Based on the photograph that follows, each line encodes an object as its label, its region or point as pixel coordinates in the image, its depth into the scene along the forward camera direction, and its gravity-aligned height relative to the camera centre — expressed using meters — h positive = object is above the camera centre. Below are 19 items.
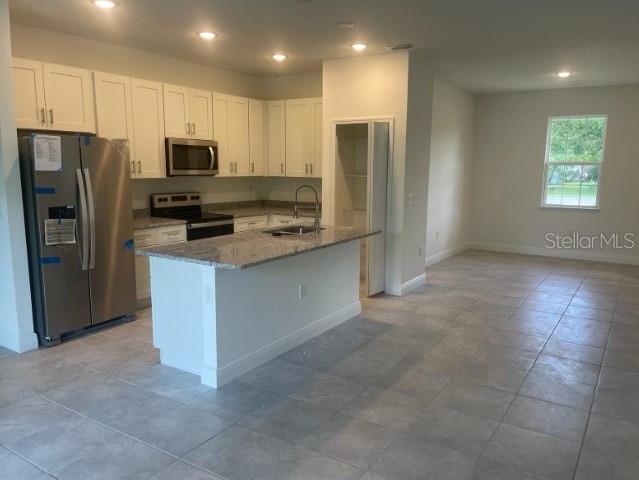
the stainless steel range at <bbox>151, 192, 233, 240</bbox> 5.13 -0.50
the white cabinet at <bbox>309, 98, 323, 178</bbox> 5.96 +0.44
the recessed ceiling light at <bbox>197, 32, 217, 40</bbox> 4.34 +1.23
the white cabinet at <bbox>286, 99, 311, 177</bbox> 6.07 +0.44
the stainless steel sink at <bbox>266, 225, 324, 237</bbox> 4.24 -0.53
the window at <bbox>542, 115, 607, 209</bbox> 7.34 +0.18
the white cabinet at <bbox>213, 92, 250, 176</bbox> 5.73 +0.47
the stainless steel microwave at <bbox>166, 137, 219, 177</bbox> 5.10 +0.15
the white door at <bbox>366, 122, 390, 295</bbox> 5.11 -0.29
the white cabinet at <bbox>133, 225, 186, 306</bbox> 4.65 -0.70
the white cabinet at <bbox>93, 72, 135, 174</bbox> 4.46 +0.60
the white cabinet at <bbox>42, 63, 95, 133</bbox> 4.11 +0.63
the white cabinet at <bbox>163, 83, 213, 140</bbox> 5.11 +0.64
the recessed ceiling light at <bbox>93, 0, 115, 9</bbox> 3.47 +1.21
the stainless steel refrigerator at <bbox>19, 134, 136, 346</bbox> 3.69 -0.48
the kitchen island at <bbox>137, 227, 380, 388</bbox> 3.15 -0.92
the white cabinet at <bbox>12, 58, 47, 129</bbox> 3.90 +0.62
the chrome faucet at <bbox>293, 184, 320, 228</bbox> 4.45 -0.46
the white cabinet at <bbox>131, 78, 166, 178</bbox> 4.79 +0.43
